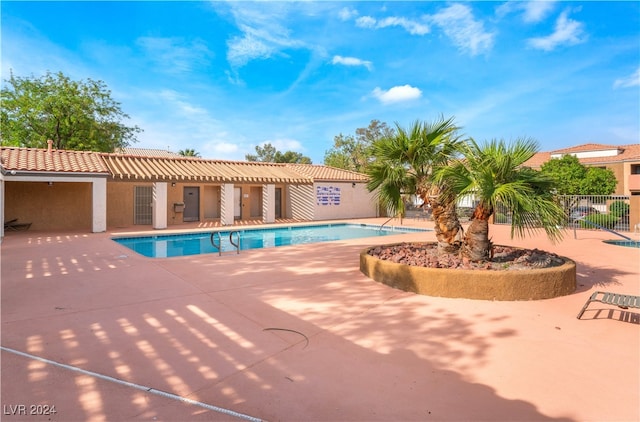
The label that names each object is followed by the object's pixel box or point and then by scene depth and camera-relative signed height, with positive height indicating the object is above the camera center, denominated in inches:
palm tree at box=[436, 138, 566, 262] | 258.4 +17.9
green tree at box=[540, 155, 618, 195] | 1073.4 +99.5
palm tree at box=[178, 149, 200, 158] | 1893.7 +330.3
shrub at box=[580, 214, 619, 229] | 746.8 -21.5
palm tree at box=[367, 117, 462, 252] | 321.1 +45.4
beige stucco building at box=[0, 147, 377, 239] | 657.6 +53.7
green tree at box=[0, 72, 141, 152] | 1080.8 +320.1
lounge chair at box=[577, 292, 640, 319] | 198.2 -52.4
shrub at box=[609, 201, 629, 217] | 761.6 +4.4
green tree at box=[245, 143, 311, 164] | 2598.4 +446.3
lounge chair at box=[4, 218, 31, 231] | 659.4 -20.3
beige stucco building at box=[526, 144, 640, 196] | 1312.7 +200.9
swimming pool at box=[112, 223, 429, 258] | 564.3 -49.3
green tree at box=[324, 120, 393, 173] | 1962.4 +380.5
